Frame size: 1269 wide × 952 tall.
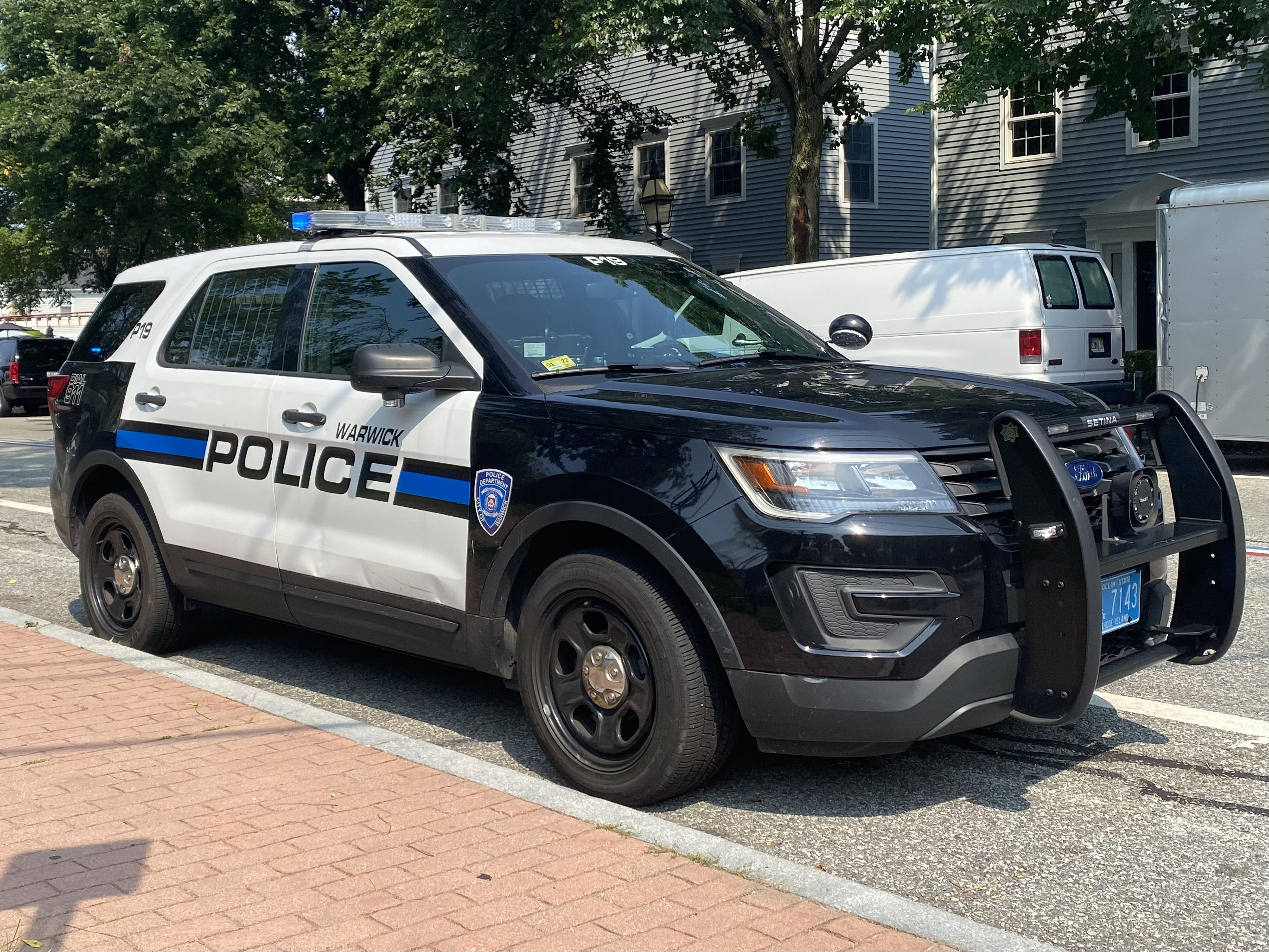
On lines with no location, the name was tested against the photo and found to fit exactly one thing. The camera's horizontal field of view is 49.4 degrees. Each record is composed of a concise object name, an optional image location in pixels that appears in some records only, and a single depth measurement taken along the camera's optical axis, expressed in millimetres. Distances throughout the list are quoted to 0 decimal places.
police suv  3910
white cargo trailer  13969
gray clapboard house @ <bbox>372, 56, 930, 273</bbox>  27000
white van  14352
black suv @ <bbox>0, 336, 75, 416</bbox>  31484
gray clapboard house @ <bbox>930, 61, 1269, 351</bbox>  20109
